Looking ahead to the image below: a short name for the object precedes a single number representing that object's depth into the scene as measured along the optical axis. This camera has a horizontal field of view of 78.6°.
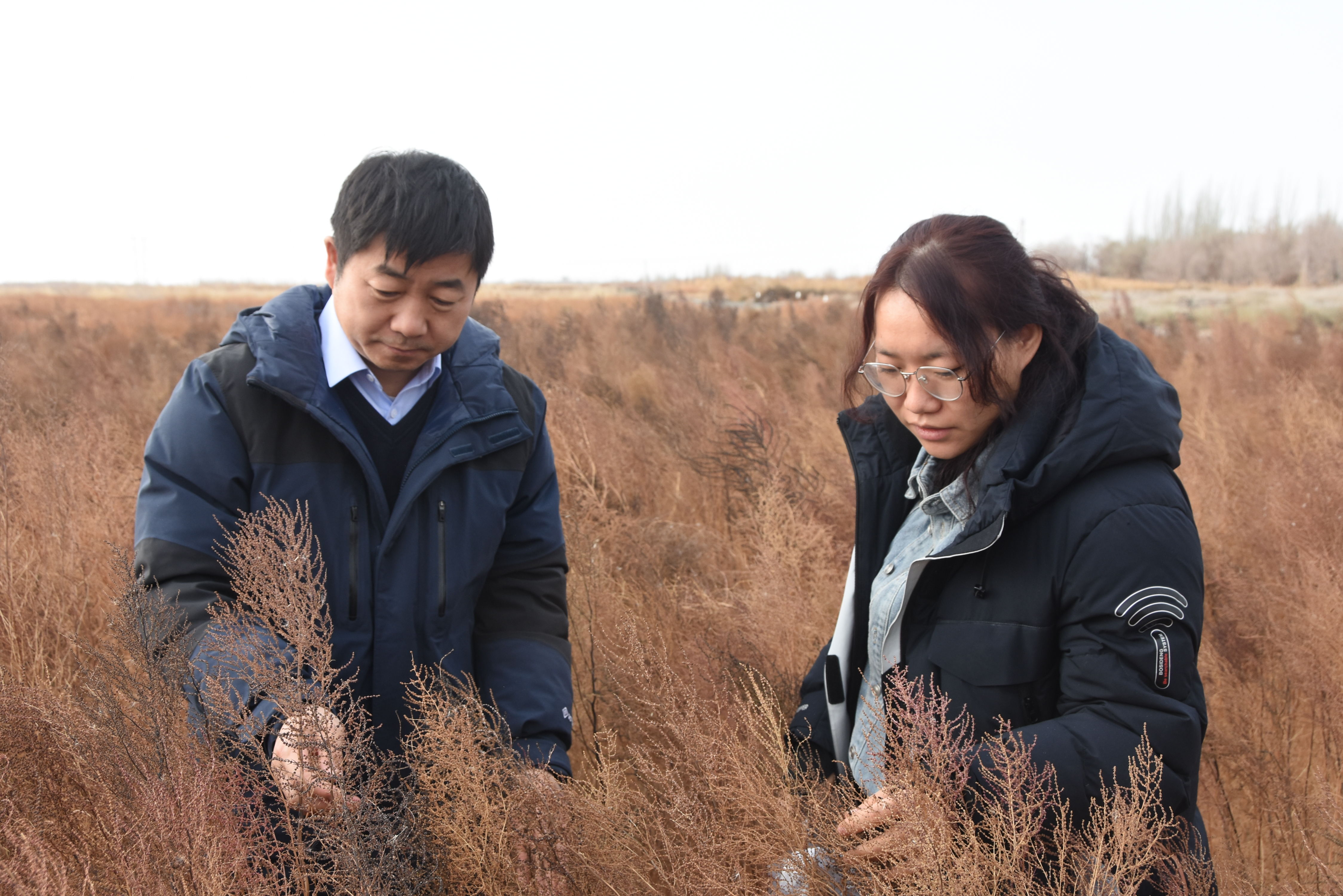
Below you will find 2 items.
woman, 1.34
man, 1.65
